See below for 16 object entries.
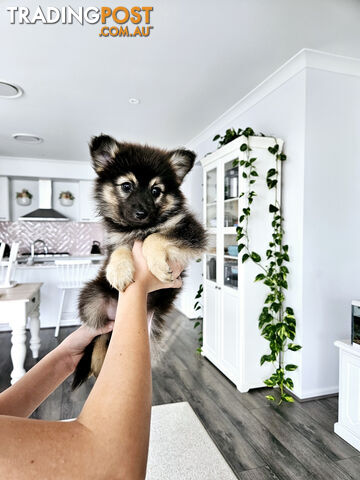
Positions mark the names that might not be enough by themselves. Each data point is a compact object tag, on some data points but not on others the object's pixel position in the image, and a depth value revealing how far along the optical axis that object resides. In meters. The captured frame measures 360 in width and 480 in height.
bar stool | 4.49
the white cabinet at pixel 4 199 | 6.41
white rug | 1.47
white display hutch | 2.82
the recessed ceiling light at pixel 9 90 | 3.15
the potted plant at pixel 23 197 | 6.65
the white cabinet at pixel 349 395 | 2.06
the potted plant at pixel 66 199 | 6.80
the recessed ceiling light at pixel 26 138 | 4.79
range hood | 6.39
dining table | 2.60
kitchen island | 4.63
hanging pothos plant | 2.69
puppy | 1.18
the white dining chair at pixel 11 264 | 3.11
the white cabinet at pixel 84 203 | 6.85
